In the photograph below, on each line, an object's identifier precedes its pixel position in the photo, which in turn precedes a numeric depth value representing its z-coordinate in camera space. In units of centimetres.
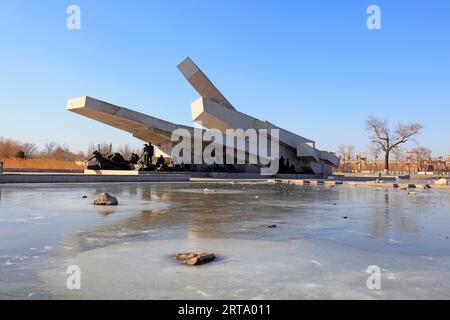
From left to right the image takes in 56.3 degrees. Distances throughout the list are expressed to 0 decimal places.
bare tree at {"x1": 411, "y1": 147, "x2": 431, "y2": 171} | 8125
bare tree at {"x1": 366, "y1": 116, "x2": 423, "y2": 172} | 4844
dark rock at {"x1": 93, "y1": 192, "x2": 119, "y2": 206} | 994
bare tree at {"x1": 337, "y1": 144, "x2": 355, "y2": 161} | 8958
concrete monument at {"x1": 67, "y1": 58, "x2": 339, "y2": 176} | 2553
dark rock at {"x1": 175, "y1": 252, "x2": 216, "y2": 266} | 412
